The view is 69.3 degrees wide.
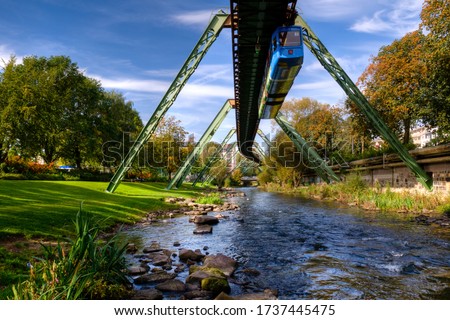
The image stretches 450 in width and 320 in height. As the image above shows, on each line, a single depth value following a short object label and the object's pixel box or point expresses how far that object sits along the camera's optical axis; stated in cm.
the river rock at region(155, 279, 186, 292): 753
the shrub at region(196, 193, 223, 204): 3017
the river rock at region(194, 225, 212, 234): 1562
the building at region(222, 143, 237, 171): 7250
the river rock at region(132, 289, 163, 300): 679
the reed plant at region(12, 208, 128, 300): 538
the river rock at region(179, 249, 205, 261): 1047
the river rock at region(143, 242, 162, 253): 1146
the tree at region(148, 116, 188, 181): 5316
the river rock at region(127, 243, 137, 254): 1140
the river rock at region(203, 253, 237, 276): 897
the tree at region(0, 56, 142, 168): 3691
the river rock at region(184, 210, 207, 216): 2294
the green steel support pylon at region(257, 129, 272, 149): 5844
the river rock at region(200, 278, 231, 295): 742
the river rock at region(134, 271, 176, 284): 812
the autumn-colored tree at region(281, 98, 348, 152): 5488
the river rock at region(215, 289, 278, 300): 661
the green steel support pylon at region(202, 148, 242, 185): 7719
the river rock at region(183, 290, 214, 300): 699
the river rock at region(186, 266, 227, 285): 783
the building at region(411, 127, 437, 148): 13612
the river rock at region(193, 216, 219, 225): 1847
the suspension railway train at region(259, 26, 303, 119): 1680
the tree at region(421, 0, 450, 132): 2072
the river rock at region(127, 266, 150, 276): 865
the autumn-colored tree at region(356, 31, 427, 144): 2716
